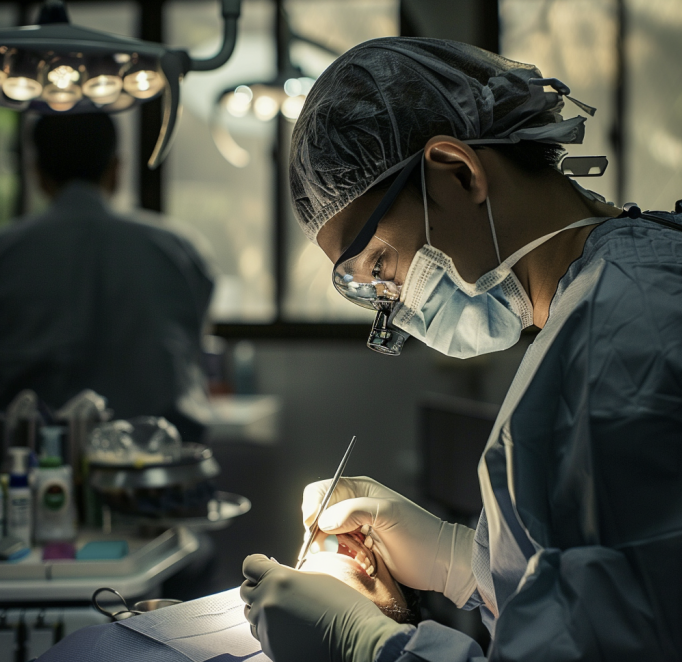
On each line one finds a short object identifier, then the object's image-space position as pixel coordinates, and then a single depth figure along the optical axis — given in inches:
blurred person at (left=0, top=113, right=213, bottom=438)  95.5
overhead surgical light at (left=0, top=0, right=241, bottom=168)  60.2
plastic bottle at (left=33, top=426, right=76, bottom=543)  68.9
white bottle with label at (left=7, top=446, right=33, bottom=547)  66.7
